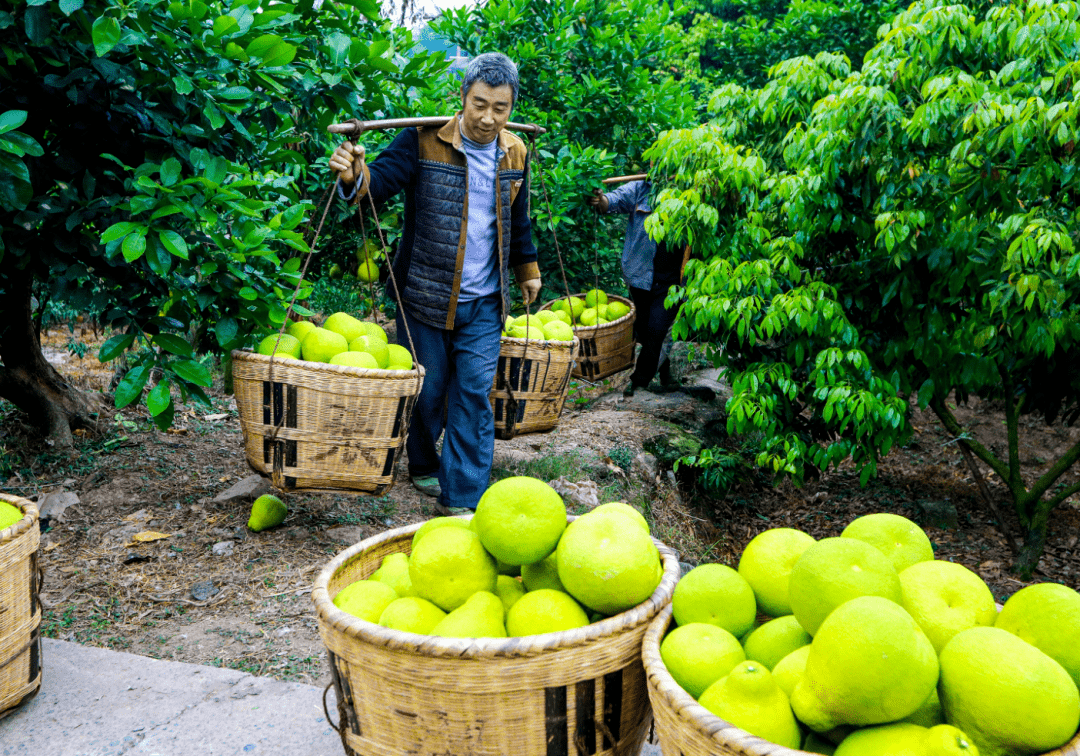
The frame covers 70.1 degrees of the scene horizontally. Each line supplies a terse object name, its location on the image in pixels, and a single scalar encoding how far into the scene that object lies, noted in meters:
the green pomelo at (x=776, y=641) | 1.51
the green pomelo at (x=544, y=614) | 1.57
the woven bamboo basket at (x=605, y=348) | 5.64
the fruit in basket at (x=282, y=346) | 2.88
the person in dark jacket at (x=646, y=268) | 5.82
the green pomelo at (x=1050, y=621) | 1.32
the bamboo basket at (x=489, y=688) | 1.44
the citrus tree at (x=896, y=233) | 3.13
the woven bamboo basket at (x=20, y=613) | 2.03
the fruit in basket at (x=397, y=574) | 1.84
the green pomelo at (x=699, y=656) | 1.40
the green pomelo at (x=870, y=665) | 1.18
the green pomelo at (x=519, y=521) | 1.71
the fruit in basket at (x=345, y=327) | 3.24
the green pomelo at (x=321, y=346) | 3.00
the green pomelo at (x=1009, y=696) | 1.19
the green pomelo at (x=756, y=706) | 1.25
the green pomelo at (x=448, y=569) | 1.72
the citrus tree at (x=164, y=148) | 2.53
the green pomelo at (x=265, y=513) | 3.46
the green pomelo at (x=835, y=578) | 1.39
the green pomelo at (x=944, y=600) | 1.40
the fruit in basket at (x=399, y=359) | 3.18
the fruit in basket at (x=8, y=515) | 2.11
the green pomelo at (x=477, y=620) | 1.55
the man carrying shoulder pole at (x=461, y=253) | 3.43
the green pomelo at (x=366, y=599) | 1.71
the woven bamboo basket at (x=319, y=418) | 2.79
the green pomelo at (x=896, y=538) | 1.61
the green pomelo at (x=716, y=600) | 1.54
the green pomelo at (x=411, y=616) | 1.62
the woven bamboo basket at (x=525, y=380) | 4.21
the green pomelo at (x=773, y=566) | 1.63
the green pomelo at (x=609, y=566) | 1.55
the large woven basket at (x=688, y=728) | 1.18
